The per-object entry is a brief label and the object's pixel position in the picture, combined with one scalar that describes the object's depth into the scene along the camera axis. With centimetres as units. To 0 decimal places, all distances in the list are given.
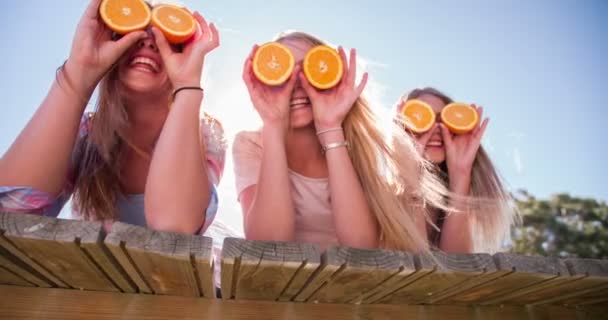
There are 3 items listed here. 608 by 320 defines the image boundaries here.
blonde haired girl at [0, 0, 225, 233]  123
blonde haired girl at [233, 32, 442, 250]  138
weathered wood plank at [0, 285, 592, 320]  106
